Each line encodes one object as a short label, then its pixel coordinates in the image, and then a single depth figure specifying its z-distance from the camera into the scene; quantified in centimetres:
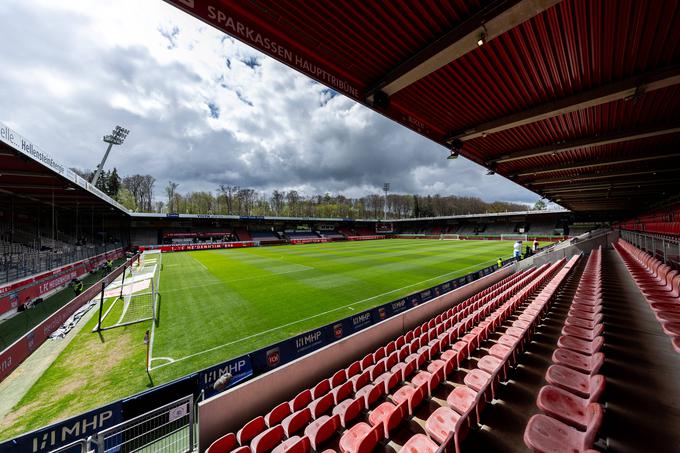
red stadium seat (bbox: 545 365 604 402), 304
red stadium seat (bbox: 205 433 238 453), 362
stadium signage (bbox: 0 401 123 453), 330
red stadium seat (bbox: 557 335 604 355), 402
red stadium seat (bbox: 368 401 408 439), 347
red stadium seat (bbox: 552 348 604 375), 341
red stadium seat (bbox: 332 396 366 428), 400
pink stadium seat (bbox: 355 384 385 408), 431
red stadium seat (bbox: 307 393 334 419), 432
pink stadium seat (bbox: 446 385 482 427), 329
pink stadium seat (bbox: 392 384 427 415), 395
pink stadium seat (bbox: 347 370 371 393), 502
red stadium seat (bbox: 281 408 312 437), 396
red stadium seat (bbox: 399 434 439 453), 286
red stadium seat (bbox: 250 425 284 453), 361
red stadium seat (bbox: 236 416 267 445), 390
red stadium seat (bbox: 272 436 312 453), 329
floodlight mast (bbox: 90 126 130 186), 4081
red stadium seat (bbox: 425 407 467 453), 296
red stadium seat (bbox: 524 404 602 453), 224
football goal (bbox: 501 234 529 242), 4663
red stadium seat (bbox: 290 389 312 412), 455
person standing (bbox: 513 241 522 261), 1845
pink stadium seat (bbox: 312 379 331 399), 487
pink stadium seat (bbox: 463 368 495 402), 381
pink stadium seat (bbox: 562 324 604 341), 454
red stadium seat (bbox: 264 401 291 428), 426
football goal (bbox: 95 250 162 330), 1062
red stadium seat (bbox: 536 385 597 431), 276
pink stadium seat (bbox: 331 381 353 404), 470
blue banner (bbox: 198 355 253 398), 498
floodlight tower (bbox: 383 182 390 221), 8425
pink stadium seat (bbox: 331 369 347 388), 528
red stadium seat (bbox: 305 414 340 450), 357
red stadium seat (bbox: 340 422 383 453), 308
